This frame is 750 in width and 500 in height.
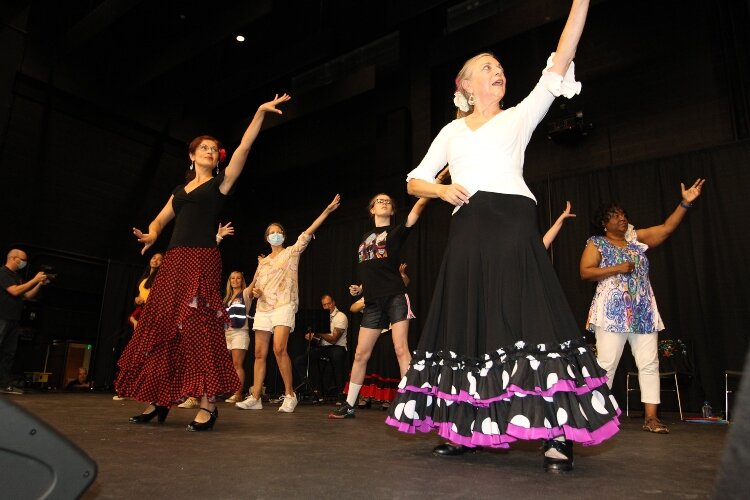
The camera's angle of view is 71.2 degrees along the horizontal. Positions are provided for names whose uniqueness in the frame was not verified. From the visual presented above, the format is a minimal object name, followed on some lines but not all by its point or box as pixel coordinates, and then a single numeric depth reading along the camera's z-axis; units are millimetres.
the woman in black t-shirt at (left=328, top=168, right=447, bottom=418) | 4129
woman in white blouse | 1700
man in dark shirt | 6219
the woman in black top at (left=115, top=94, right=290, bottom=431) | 2924
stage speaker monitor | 824
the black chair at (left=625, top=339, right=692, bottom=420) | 5602
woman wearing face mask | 4812
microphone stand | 7242
